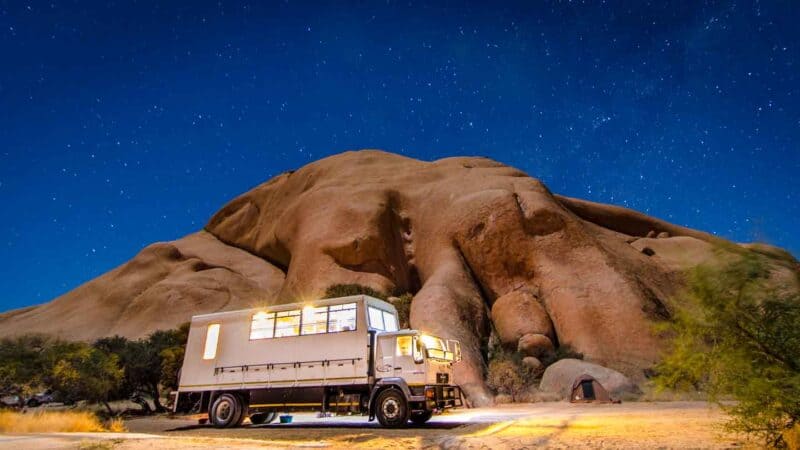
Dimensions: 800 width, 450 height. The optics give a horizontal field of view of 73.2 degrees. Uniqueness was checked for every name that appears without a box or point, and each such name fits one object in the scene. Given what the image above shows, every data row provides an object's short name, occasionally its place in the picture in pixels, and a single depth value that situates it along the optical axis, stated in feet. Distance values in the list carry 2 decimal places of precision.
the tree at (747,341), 22.16
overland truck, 49.16
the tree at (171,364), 92.22
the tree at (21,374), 78.48
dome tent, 84.07
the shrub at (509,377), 99.86
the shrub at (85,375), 77.92
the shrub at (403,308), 126.31
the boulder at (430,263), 123.03
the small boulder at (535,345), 117.70
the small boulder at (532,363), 111.72
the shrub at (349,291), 129.08
